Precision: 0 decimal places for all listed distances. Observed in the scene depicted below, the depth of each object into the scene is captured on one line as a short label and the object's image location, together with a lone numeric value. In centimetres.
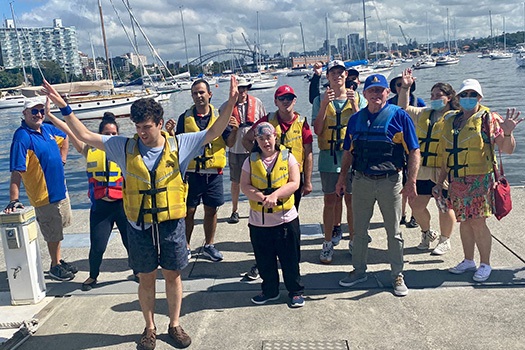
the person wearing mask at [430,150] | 529
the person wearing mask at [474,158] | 443
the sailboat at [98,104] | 4028
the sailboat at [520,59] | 6994
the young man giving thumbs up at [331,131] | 510
